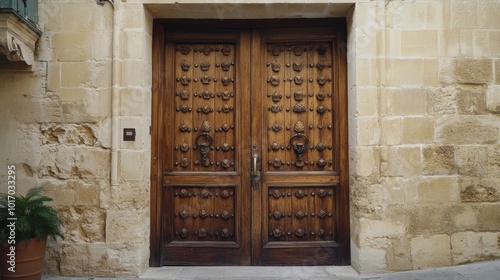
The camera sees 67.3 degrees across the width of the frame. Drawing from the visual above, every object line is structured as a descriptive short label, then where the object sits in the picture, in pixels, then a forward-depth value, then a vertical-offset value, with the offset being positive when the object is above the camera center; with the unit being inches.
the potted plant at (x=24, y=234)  112.2 -25.0
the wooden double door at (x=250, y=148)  145.9 +1.3
